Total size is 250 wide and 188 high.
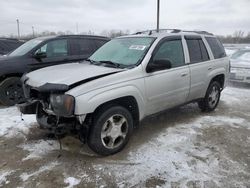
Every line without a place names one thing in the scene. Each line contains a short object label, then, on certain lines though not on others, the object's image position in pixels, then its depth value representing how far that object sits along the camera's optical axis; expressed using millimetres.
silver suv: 2475
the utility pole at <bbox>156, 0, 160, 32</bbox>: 11227
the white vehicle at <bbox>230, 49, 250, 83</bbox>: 6473
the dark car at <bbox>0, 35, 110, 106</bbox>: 4502
